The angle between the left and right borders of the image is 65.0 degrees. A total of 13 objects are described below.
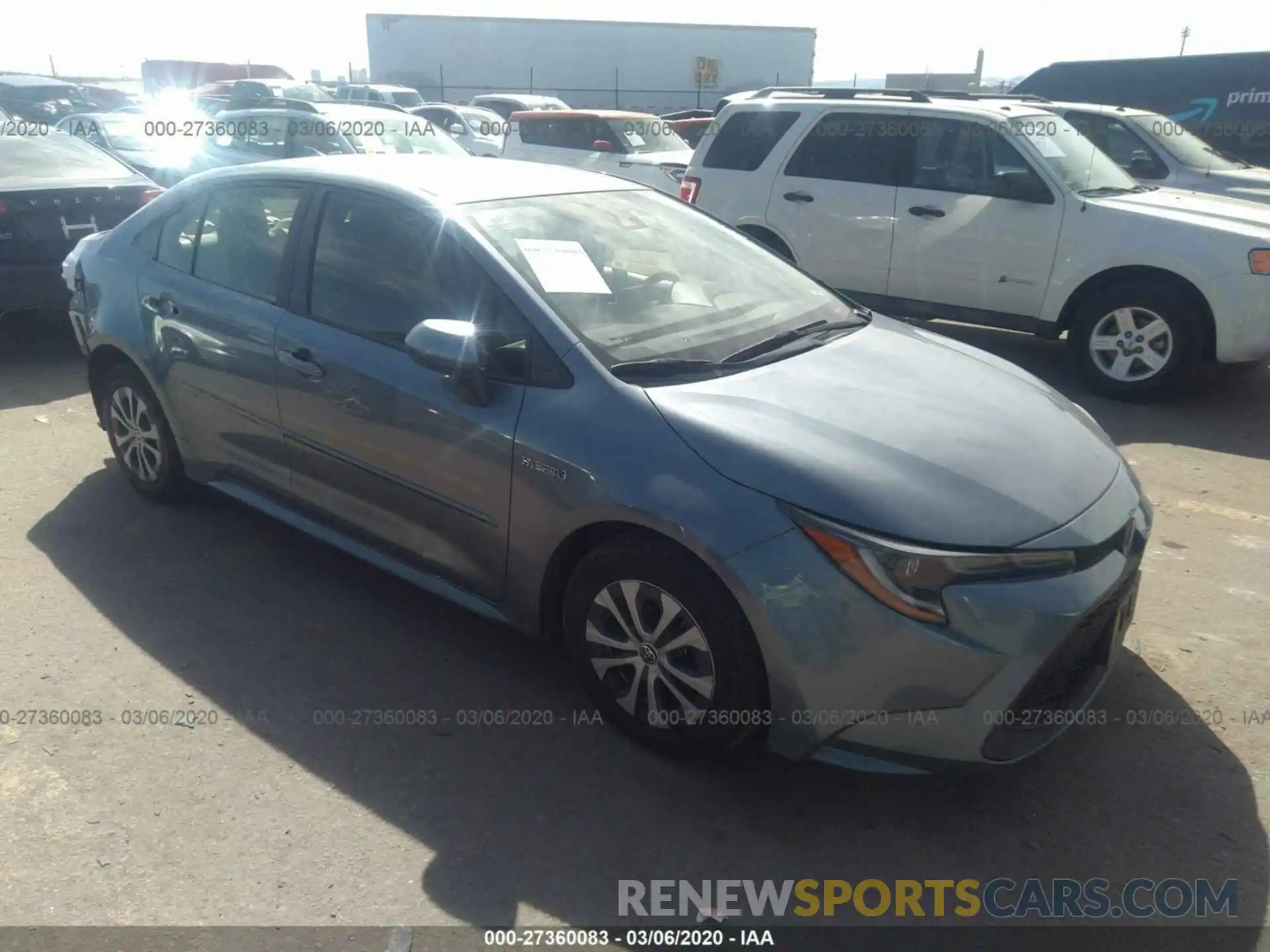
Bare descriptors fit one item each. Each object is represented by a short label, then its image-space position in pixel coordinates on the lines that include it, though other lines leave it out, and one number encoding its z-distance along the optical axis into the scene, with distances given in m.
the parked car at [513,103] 24.64
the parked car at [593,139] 14.77
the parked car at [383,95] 26.50
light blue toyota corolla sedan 2.55
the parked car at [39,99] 22.73
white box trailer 40.25
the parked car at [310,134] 12.09
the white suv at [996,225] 6.36
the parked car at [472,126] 20.27
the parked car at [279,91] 21.45
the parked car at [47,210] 6.76
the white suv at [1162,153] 9.22
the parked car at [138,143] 12.77
